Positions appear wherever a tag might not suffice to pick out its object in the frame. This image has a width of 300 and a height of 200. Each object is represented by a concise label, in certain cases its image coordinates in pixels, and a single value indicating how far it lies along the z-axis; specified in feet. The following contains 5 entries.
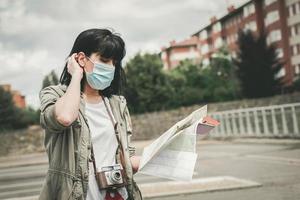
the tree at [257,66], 187.83
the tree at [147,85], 183.93
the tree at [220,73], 230.48
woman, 8.45
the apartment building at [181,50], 375.45
